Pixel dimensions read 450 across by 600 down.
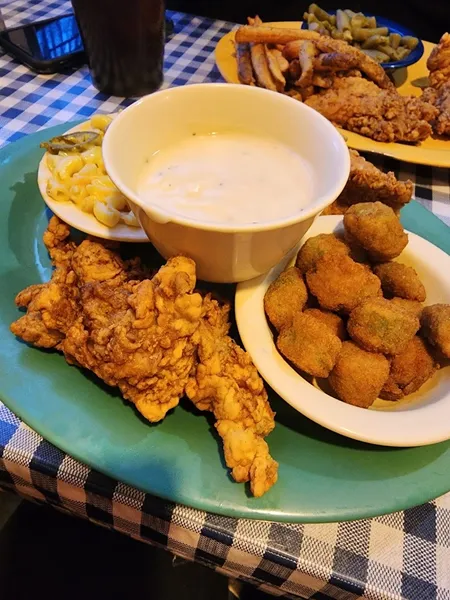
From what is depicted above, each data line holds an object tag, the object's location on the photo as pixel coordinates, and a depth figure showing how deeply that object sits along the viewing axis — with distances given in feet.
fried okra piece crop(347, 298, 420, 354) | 0.80
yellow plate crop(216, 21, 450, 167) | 1.39
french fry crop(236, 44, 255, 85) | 1.61
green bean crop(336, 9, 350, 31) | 1.87
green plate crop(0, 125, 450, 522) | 0.69
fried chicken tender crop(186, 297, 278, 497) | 0.70
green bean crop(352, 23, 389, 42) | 1.83
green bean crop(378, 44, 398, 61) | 1.77
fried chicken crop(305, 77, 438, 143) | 1.47
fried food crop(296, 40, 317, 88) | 1.57
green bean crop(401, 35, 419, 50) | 1.81
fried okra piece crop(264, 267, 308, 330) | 0.84
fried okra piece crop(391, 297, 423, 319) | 0.85
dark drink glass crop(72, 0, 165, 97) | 1.43
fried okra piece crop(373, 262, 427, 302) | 0.88
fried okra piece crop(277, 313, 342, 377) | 0.79
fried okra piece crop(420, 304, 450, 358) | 0.79
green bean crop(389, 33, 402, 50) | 1.82
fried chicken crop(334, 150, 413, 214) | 0.98
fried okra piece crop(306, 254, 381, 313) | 0.85
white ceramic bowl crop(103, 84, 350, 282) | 0.72
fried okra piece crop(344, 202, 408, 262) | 0.86
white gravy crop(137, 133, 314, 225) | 0.82
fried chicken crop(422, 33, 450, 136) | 1.64
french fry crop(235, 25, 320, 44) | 1.66
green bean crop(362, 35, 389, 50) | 1.78
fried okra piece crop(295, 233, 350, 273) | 0.89
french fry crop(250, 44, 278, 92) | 1.59
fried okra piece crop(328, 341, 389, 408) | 0.78
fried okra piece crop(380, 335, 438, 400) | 0.82
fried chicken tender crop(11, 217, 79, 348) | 0.79
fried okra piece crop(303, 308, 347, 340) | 0.88
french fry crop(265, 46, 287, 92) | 1.61
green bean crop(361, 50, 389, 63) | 1.75
